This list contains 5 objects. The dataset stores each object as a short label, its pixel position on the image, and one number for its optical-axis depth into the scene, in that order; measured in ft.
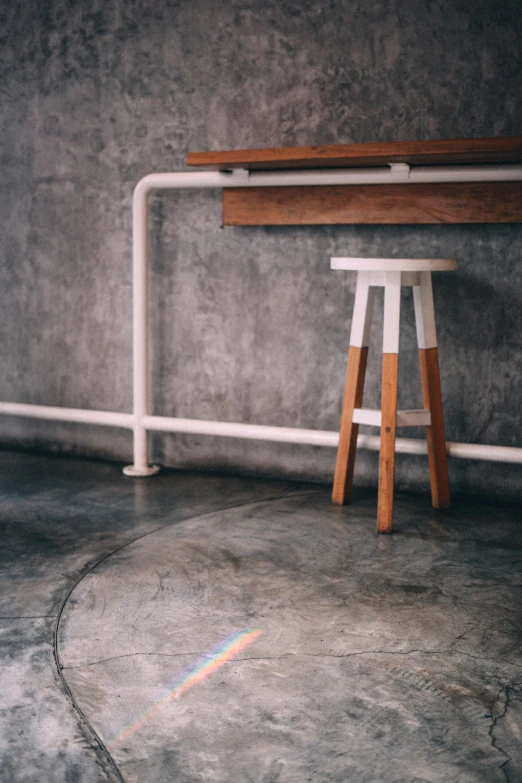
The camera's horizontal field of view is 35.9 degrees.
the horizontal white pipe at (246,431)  9.24
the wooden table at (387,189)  8.38
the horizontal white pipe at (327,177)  8.85
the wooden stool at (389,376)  8.50
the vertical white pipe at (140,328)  10.55
